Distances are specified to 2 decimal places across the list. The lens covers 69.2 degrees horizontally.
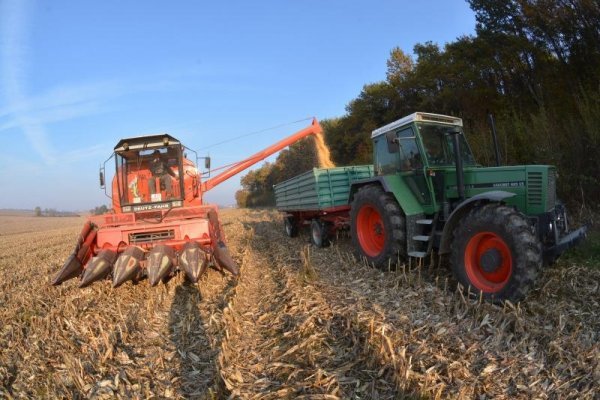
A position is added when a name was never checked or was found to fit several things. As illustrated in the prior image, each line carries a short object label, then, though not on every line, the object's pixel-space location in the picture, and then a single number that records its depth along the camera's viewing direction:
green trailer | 8.88
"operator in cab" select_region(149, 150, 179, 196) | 8.14
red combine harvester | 6.04
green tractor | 4.58
